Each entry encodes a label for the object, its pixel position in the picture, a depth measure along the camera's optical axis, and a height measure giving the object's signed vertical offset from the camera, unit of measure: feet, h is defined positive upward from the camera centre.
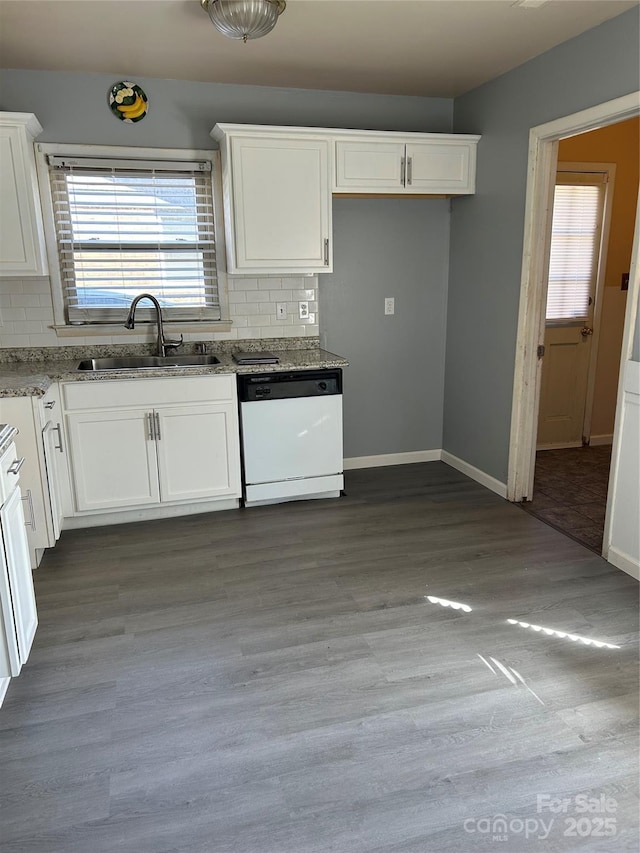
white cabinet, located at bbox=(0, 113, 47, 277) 10.65 +1.37
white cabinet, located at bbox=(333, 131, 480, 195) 12.35 +2.27
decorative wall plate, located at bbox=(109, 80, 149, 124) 11.84 +3.36
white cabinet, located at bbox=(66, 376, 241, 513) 11.25 -2.95
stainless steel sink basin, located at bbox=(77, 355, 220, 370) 12.67 -1.62
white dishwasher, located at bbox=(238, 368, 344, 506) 12.08 -3.02
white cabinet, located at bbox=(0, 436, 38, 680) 6.71 -3.30
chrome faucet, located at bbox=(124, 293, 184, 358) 12.22 -0.88
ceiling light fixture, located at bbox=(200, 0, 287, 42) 7.98 +3.36
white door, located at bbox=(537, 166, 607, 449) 15.17 -0.75
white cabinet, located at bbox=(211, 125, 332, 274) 11.73 +1.53
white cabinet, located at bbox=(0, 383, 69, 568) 9.55 -2.84
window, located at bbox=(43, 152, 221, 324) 12.23 +0.93
